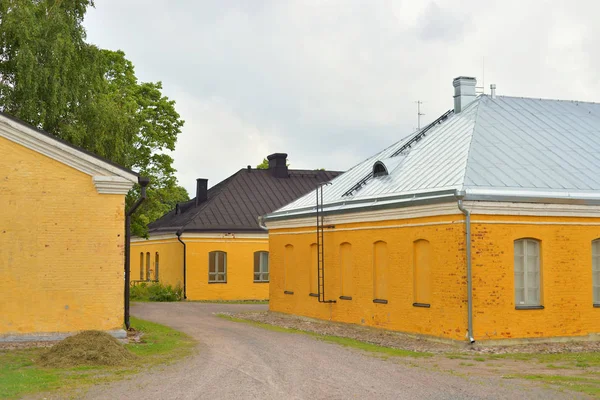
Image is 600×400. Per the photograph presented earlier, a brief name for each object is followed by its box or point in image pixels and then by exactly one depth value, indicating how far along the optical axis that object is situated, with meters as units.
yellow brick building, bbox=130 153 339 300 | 36.88
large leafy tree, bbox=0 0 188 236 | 25.11
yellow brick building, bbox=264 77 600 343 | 17.55
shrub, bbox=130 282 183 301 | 36.78
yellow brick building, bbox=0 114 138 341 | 17.55
